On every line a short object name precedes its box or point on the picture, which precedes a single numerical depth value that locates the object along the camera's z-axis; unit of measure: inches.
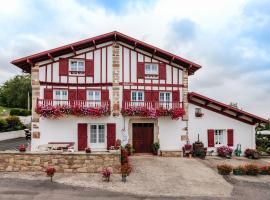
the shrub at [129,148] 535.9
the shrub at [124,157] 438.0
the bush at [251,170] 431.6
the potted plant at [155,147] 550.3
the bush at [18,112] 1164.0
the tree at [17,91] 1560.1
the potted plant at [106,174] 365.8
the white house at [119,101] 528.7
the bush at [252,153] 566.0
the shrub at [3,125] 842.8
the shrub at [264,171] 440.7
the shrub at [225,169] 421.4
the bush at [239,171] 429.7
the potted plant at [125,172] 368.5
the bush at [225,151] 562.4
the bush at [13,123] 904.6
